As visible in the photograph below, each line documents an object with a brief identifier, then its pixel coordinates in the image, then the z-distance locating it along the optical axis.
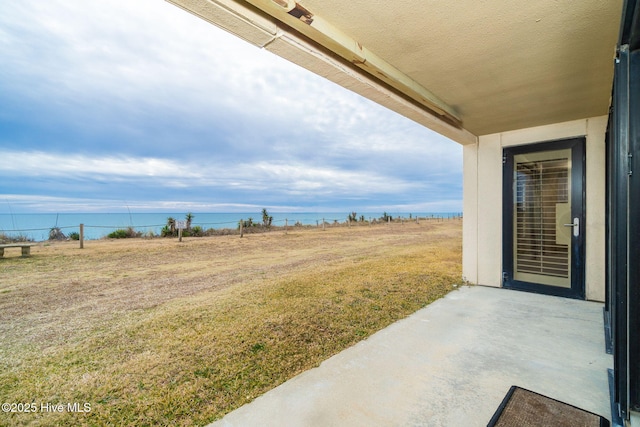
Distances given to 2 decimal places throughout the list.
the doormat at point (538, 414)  1.25
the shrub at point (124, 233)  10.90
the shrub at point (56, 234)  9.69
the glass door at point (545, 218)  3.30
